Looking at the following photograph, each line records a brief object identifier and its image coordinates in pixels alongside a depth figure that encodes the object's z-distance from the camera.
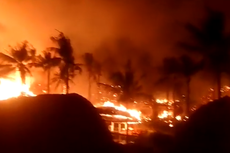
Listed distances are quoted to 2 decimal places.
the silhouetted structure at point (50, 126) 19.20
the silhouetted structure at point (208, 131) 22.19
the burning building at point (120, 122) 38.13
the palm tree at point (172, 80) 56.31
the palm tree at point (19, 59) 56.00
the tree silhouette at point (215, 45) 42.38
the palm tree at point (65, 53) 55.22
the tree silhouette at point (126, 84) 56.88
